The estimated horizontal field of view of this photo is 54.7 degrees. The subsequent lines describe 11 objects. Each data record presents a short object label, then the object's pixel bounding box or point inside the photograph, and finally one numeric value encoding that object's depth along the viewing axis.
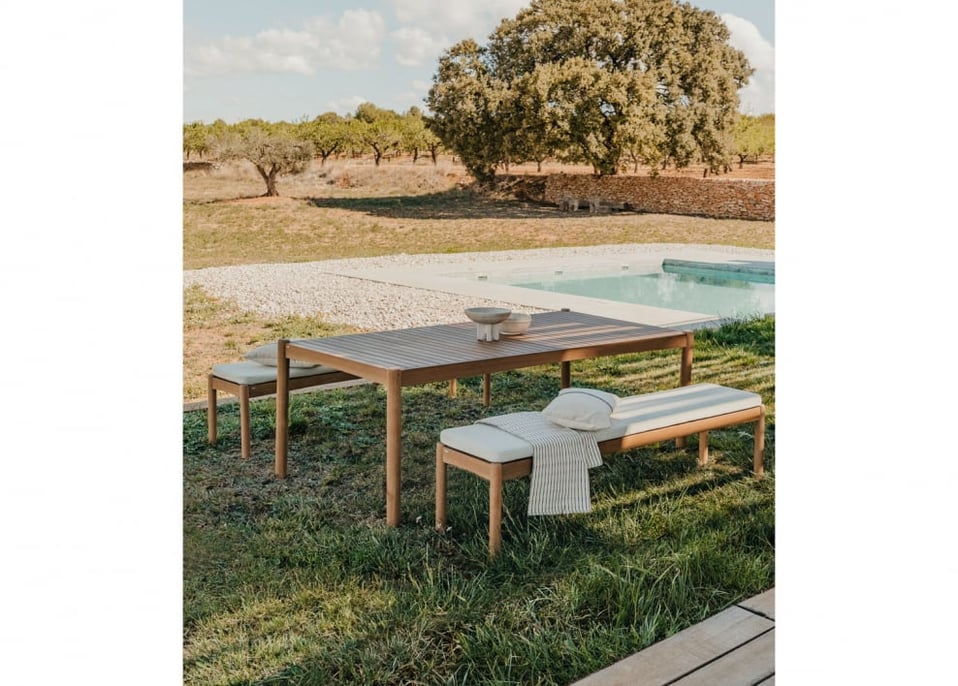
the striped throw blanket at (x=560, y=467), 2.42
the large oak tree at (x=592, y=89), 17.91
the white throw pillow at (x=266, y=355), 3.37
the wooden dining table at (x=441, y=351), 2.64
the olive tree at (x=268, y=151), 18.70
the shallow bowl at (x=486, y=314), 3.04
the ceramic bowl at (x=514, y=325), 3.19
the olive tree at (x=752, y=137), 21.86
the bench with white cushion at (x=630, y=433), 2.39
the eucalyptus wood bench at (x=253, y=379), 3.25
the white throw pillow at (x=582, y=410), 2.49
